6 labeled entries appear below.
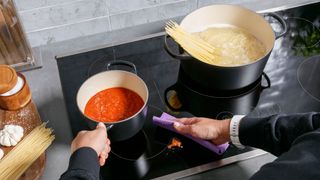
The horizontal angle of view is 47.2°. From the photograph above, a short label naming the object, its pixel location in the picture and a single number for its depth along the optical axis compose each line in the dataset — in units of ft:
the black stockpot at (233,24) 2.60
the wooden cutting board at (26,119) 2.46
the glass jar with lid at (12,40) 2.76
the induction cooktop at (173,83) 2.49
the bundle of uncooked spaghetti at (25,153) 2.31
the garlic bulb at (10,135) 2.43
